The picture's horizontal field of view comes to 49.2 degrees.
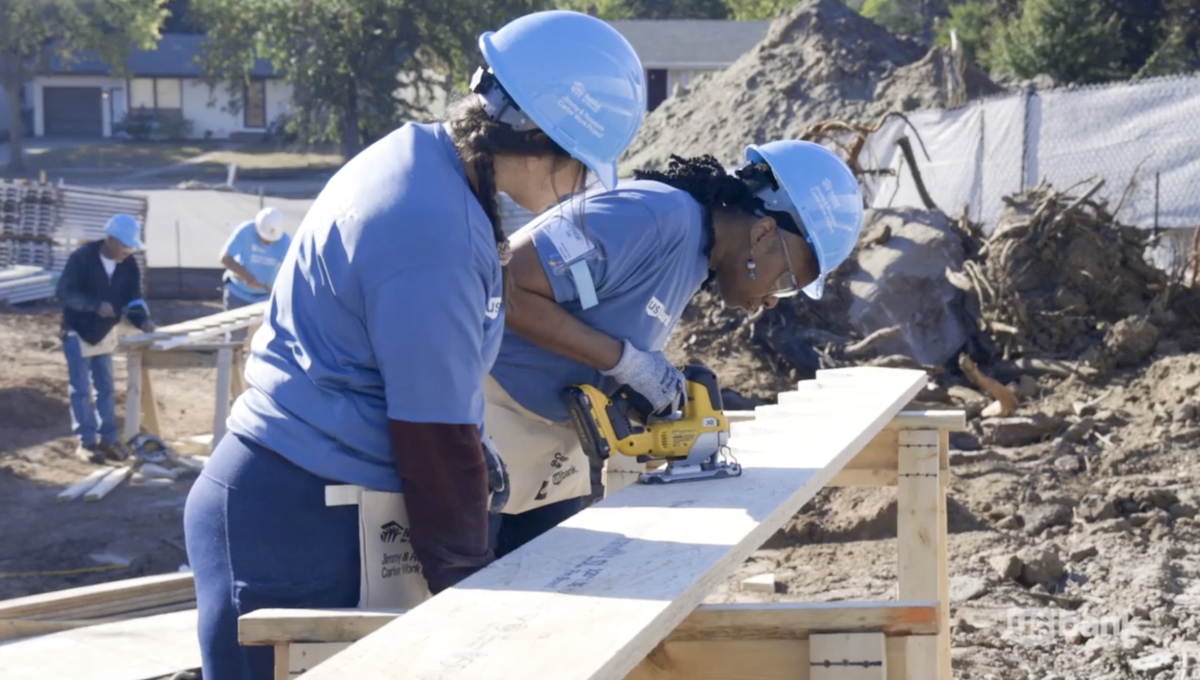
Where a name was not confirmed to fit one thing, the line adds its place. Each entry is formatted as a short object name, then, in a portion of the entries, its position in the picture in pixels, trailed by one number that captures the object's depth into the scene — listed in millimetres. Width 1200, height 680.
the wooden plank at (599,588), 1766
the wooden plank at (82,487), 9094
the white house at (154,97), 52750
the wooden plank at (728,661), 2318
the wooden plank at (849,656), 2240
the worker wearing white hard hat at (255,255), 10930
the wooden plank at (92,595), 5051
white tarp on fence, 12555
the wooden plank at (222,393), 9641
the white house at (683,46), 45281
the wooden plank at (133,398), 9948
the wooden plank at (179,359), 10000
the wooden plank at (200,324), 9656
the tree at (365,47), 40562
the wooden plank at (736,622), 2057
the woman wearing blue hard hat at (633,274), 3117
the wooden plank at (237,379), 10398
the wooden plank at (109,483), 9102
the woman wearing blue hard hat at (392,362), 2088
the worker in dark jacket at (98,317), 9945
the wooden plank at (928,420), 3963
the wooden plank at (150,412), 10359
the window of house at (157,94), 53250
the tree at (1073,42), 26734
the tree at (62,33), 42969
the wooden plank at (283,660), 2080
